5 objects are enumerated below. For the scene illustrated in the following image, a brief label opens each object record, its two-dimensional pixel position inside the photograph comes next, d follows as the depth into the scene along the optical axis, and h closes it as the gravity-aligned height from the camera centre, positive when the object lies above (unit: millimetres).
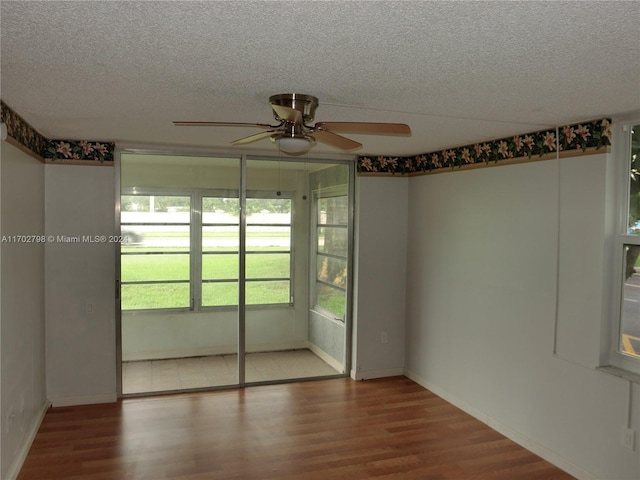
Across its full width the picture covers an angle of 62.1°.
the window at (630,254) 3201 -138
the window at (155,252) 4766 -237
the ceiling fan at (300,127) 2527 +489
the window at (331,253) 5359 -256
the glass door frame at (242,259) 4699 -306
